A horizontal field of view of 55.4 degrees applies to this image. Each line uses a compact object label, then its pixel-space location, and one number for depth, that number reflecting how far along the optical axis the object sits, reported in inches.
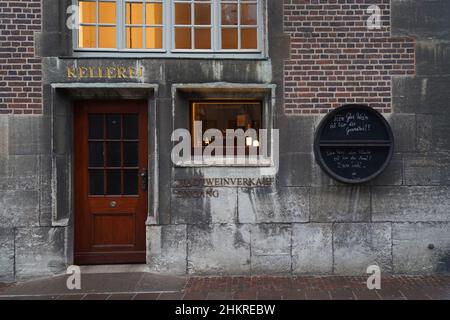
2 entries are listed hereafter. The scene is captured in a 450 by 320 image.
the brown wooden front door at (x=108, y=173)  266.4
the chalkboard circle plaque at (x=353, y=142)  251.9
